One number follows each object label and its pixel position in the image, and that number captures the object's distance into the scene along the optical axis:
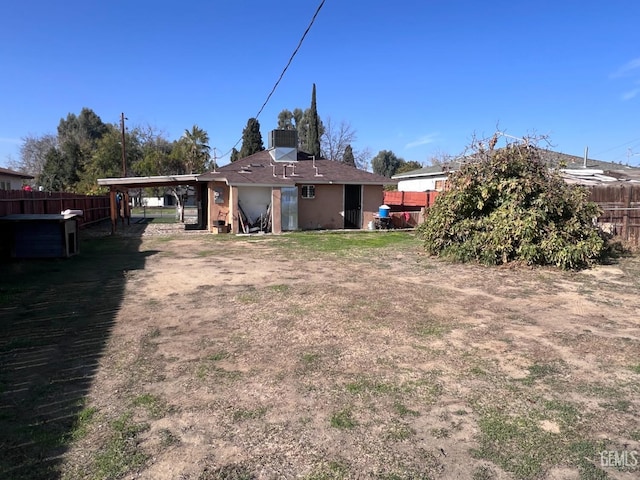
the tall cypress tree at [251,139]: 44.00
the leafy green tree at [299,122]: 53.91
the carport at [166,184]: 17.47
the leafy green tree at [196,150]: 39.12
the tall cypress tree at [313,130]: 36.50
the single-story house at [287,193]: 18.95
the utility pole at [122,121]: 32.62
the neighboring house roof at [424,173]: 33.03
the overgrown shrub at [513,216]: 9.96
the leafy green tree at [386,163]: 61.25
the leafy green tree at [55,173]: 46.47
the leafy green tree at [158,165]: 39.81
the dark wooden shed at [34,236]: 10.48
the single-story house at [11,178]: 27.77
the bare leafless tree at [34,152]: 61.50
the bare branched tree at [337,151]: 54.19
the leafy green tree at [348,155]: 53.78
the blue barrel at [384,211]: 20.47
